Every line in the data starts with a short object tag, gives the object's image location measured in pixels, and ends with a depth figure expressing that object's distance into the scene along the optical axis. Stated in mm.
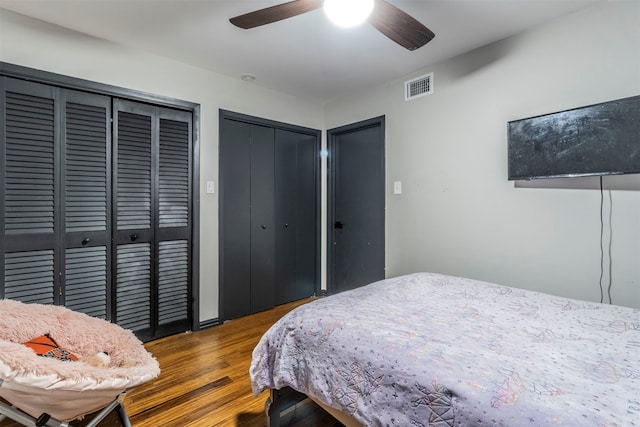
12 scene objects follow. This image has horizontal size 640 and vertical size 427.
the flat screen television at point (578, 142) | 1684
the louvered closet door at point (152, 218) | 2426
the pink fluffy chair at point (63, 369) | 1074
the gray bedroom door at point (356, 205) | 3246
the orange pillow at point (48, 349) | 1366
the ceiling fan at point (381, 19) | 1451
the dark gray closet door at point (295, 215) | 3461
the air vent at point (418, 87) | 2742
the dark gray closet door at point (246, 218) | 3033
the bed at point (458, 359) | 813
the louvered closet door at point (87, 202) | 2195
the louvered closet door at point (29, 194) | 1983
